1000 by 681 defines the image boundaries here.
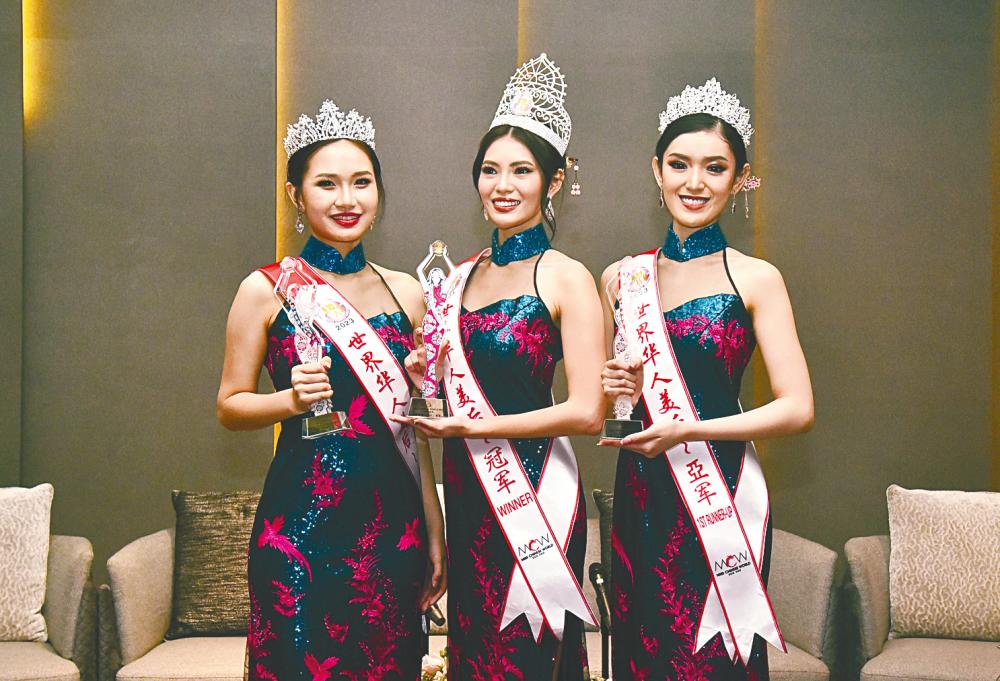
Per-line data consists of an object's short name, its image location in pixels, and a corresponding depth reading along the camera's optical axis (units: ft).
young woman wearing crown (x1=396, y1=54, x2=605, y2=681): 7.11
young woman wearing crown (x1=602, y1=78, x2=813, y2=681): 6.98
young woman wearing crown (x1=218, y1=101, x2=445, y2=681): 7.11
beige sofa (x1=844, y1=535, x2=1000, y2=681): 10.04
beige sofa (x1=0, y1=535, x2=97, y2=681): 10.20
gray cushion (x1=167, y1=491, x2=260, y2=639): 11.05
